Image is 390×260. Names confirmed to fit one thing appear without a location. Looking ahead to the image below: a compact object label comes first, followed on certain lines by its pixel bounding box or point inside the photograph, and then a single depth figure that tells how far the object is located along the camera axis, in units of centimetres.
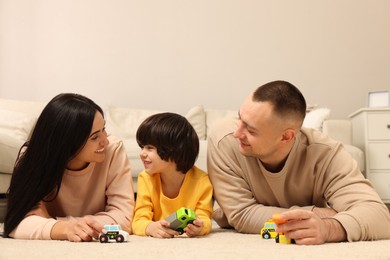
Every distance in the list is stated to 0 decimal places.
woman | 153
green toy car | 146
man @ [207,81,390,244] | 150
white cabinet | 335
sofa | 236
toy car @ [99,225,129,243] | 138
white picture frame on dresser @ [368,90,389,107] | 365
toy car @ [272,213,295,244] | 131
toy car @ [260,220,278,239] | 150
